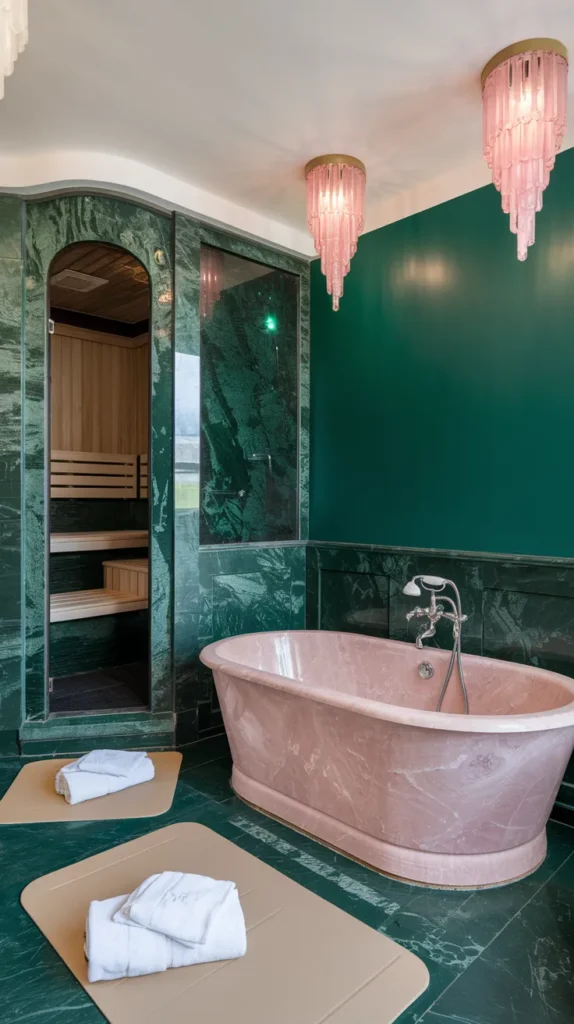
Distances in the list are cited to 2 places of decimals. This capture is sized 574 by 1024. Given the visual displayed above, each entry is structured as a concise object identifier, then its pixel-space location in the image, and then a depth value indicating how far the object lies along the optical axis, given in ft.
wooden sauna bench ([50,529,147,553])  14.10
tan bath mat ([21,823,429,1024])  4.90
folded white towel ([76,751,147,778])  8.68
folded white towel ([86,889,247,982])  5.18
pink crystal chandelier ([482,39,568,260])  6.67
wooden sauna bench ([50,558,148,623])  12.68
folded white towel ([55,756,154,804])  8.32
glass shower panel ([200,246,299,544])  10.88
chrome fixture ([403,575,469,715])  8.16
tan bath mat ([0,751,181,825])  7.97
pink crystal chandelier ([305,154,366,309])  9.08
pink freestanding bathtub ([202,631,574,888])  6.20
